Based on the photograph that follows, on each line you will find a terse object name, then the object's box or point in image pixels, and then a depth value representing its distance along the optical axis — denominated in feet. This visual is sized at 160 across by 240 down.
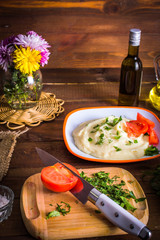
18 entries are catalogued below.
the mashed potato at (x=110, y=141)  4.25
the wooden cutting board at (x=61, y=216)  3.13
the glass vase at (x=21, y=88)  5.00
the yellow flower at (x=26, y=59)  4.70
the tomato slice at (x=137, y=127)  4.52
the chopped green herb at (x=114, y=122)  4.64
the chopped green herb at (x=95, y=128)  4.63
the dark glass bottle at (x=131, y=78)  5.23
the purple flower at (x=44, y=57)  4.99
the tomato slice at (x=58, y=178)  3.42
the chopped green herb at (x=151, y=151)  4.28
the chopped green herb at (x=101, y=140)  4.36
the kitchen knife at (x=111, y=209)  2.90
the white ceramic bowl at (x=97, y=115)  4.91
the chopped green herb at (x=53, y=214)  3.23
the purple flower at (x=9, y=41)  4.82
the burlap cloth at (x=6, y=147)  4.09
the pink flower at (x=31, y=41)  4.74
